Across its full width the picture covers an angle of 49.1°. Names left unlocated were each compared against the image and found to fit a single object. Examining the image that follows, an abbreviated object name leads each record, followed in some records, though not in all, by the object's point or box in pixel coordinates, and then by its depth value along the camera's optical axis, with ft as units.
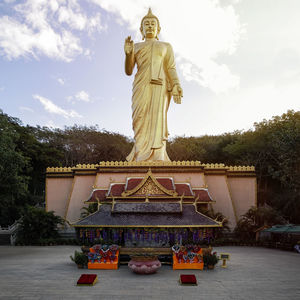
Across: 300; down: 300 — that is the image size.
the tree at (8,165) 62.75
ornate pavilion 42.24
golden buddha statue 74.43
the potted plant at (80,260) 41.93
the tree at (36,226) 68.28
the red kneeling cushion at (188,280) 32.68
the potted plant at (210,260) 42.01
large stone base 72.54
